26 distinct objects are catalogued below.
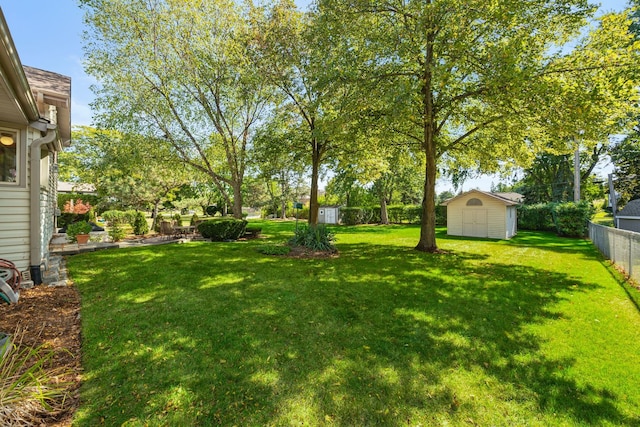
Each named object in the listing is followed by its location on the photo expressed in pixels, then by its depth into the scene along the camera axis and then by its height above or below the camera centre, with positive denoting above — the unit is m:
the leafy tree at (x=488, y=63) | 6.87 +4.21
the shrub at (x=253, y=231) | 14.53 -1.08
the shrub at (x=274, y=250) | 9.36 -1.33
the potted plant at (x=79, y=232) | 10.29 -0.84
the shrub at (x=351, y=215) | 27.08 -0.42
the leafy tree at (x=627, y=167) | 20.00 +3.36
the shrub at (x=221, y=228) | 12.73 -0.85
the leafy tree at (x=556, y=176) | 26.73 +3.56
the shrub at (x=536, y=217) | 19.08 -0.40
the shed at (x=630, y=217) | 14.29 -0.27
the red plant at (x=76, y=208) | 15.49 +0.09
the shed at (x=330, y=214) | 27.84 -0.34
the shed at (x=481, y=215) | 15.66 -0.25
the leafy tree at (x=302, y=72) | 9.91 +5.66
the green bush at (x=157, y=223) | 17.24 -0.82
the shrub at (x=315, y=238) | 10.06 -1.03
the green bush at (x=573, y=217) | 15.78 -0.33
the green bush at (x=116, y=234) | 11.71 -1.01
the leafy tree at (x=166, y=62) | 11.60 +6.30
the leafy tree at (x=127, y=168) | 12.47 +2.15
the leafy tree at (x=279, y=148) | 12.76 +2.87
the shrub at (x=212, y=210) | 41.11 +0.01
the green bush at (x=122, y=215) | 20.23 -0.41
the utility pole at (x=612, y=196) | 17.94 +1.03
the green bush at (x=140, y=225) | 14.65 -0.81
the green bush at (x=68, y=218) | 17.78 -0.55
